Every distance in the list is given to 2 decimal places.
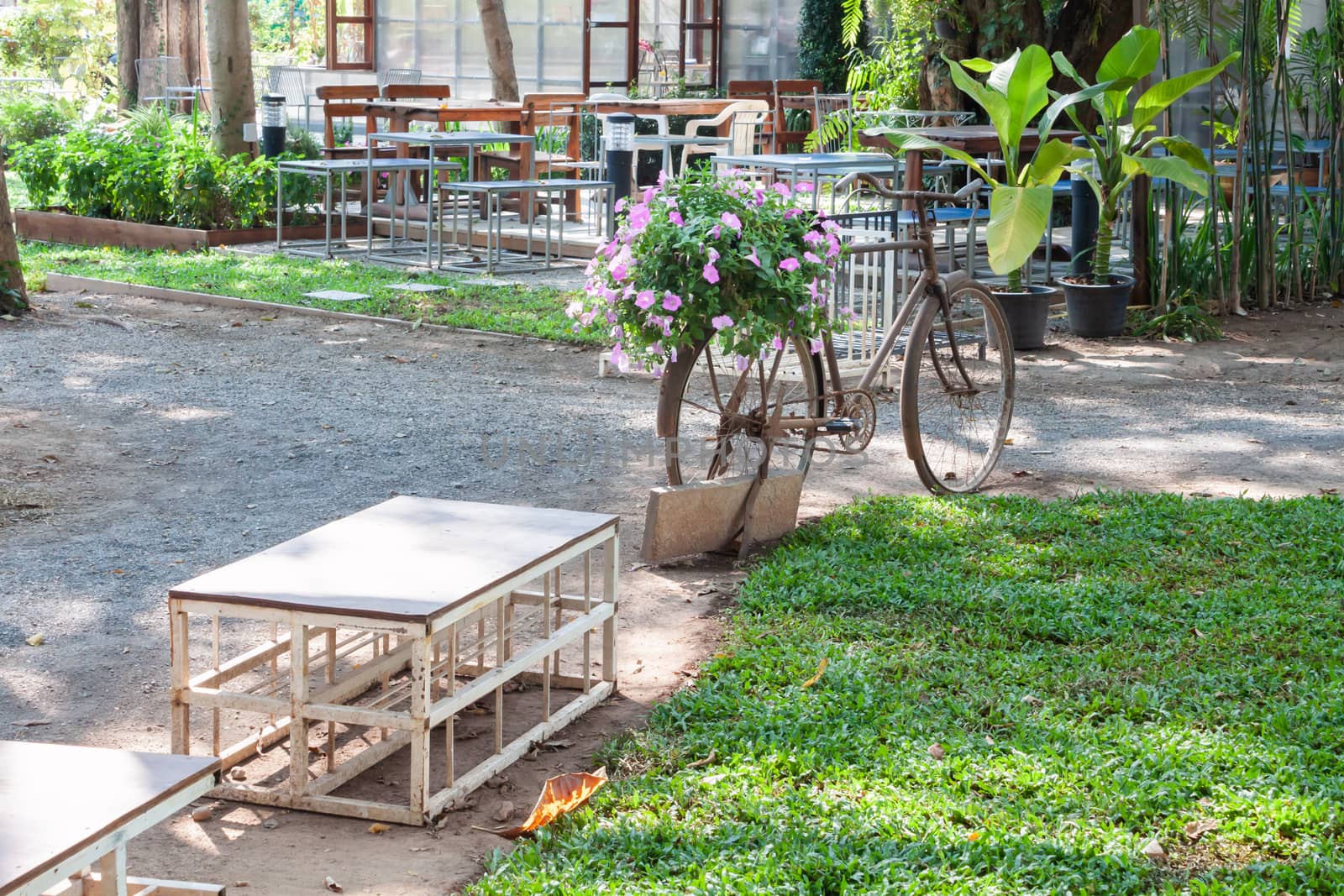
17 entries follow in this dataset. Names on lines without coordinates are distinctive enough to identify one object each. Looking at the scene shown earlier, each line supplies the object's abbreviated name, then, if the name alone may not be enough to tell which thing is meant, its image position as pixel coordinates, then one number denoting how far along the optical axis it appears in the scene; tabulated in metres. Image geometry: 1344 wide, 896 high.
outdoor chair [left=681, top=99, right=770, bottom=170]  12.04
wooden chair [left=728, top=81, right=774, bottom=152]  14.73
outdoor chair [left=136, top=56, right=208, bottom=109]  19.48
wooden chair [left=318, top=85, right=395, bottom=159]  12.64
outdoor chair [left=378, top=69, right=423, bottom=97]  16.86
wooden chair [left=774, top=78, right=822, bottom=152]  14.26
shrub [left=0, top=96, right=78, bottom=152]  17.41
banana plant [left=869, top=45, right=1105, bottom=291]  6.92
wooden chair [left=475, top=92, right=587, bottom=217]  12.69
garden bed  11.77
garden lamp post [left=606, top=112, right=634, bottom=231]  10.95
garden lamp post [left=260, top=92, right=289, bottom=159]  12.33
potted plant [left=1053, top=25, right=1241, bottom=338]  7.75
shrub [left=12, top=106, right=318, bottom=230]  11.97
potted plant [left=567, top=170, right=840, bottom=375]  4.17
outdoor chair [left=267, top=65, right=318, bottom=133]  17.16
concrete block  4.33
